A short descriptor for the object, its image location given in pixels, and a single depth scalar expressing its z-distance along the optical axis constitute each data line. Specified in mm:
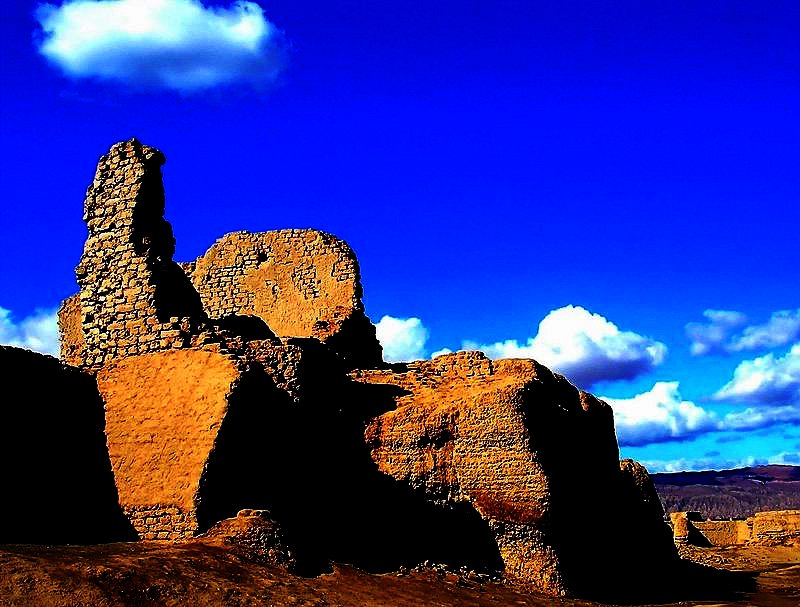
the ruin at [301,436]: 11656
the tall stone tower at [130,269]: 13234
